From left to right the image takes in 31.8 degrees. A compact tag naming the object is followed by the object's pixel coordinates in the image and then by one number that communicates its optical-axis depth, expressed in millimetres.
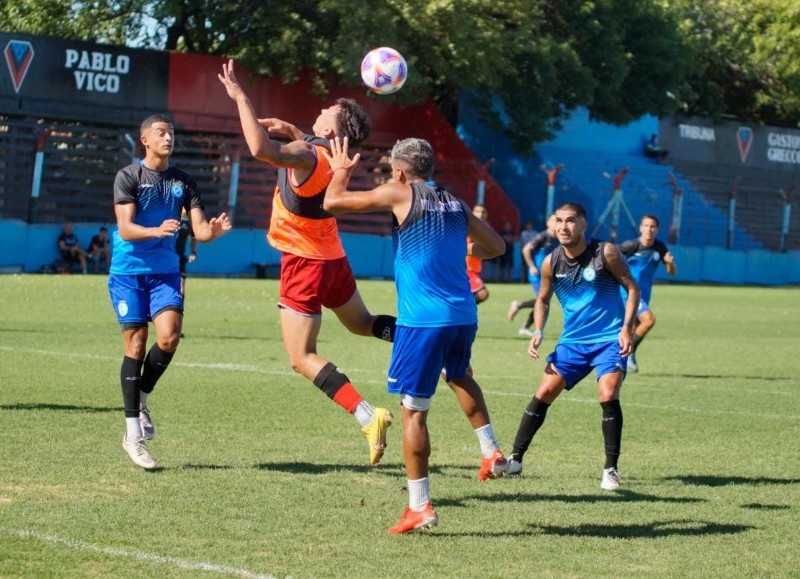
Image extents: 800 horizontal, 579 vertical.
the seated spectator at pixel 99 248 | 34969
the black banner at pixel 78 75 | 36438
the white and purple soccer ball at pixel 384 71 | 10102
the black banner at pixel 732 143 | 56562
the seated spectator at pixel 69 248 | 34406
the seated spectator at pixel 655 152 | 55406
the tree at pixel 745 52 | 57969
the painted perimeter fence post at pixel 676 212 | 49381
